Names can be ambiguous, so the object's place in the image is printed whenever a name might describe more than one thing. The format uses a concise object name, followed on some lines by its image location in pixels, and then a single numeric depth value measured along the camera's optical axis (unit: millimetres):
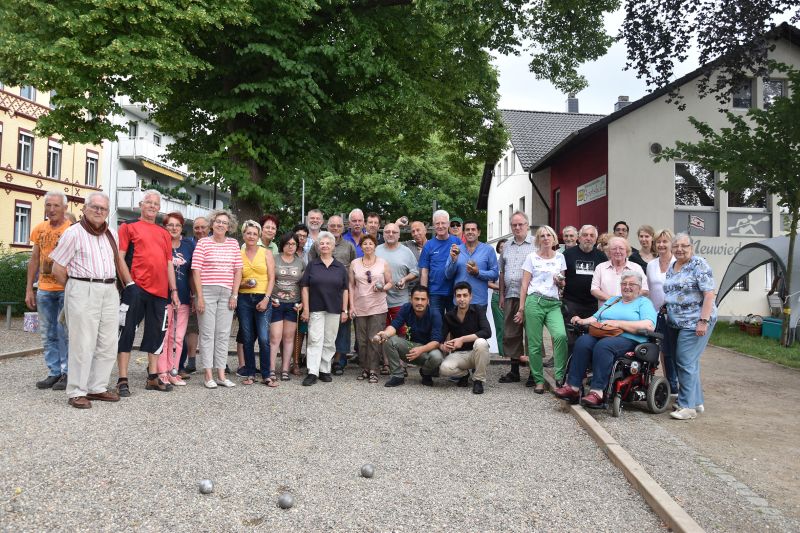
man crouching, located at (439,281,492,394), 7969
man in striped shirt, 6438
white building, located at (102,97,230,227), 36094
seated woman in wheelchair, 6758
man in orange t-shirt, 7297
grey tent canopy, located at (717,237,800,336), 14658
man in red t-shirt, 7066
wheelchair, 6785
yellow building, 26922
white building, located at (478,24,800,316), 21375
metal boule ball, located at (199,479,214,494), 4168
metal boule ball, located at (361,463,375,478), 4633
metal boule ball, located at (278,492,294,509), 3980
